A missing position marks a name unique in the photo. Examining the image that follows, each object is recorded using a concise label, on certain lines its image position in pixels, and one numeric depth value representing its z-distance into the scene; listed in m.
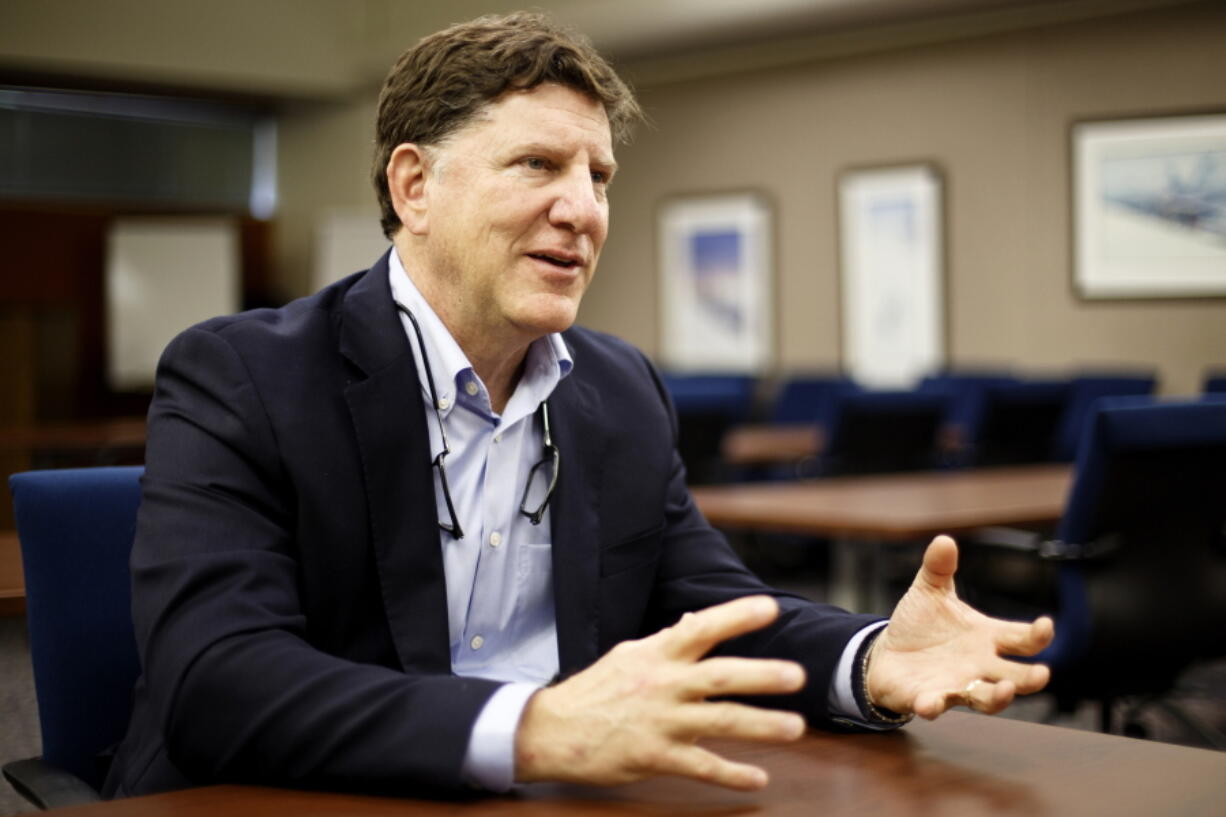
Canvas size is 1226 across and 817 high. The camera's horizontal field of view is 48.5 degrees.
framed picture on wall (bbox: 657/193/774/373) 9.75
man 1.08
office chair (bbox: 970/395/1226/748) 2.86
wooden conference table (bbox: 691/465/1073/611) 3.15
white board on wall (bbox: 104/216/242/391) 9.97
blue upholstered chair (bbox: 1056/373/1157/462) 6.38
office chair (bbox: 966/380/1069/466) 5.44
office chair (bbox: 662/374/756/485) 5.18
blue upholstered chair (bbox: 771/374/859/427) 7.65
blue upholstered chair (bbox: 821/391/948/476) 5.33
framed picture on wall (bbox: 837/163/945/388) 8.82
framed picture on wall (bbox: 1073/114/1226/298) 7.56
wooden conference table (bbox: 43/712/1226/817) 1.04
